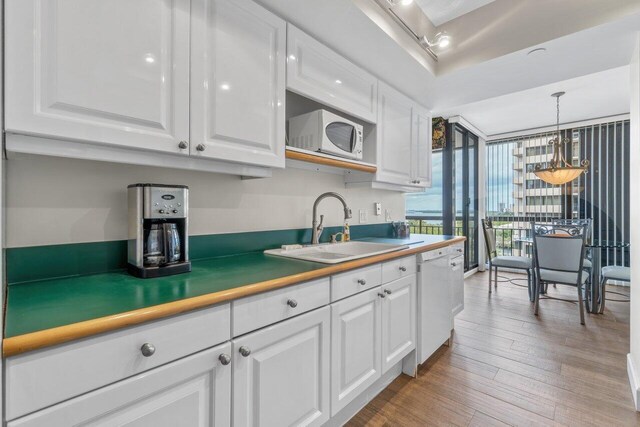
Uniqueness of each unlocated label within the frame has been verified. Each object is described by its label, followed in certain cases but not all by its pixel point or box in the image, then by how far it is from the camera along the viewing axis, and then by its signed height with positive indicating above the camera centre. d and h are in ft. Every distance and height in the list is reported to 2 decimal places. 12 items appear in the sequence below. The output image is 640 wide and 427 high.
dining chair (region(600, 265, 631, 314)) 10.31 -2.03
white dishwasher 6.92 -2.08
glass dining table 10.79 -2.29
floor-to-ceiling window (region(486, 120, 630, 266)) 14.49 +1.48
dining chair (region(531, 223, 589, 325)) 10.12 -1.58
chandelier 12.05 +1.73
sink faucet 6.65 -0.15
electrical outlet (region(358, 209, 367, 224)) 8.70 -0.05
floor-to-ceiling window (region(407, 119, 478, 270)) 14.76 +0.87
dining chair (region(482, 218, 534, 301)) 12.37 -1.94
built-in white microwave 5.96 +1.62
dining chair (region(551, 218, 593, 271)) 11.15 -0.40
